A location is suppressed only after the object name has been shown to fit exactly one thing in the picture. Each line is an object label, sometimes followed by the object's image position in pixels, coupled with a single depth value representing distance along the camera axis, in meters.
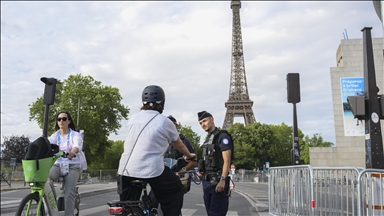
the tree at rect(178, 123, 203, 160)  71.39
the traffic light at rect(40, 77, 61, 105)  10.70
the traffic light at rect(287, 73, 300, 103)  11.62
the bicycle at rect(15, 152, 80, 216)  4.23
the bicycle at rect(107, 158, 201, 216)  3.16
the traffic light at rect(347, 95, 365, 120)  8.13
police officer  4.89
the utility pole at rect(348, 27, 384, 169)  8.08
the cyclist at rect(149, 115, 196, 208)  5.64
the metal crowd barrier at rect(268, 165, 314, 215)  6.62
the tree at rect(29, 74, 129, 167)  44.19
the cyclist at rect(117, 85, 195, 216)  3.25
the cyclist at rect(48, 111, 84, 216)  5.23
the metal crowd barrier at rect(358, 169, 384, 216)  5.77
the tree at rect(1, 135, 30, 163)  50.28
